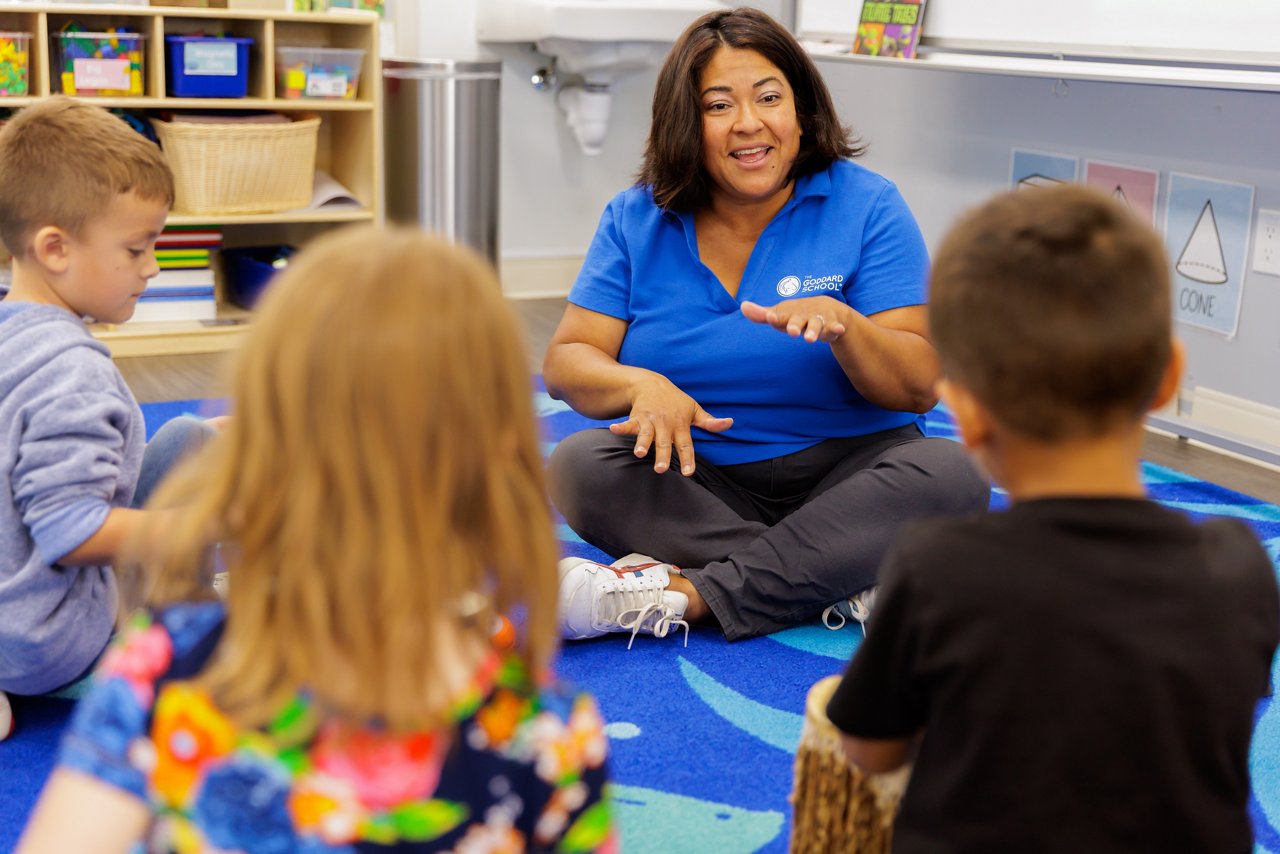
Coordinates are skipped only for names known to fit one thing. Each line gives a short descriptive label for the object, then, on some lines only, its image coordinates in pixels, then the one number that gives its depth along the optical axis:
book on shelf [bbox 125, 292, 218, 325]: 3.07
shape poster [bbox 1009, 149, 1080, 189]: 2.70
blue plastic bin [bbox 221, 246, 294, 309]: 3.17
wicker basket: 2.94
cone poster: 2.36
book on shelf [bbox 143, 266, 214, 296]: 3.08
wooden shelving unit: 2.86
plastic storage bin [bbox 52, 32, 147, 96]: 2.84
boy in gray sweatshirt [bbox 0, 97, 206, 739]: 1.18
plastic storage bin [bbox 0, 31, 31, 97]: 2.76
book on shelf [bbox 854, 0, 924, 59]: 2.84
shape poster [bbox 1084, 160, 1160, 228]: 2.52
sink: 3.23
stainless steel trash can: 3.37
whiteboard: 2.14
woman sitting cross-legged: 1.57
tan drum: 0.84
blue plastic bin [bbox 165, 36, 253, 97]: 2.92
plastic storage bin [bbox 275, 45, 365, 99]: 3.08
